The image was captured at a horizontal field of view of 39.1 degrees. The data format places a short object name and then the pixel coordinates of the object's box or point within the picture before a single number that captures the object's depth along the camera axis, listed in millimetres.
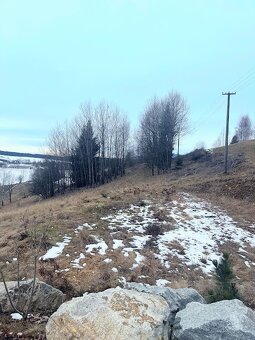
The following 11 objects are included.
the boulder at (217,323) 3580
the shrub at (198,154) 42656
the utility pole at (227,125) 28672
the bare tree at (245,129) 81625
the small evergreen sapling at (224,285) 5859
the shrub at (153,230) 12758
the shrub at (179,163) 42625
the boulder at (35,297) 5395
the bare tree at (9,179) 76150
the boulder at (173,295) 4464
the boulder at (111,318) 3551
